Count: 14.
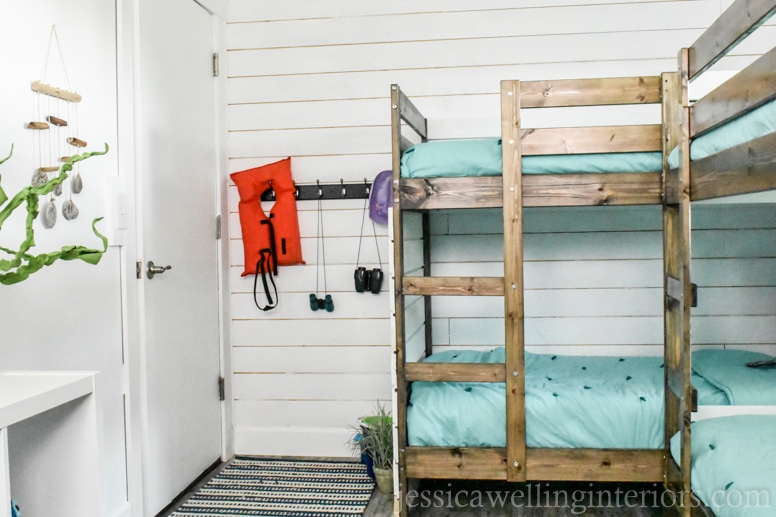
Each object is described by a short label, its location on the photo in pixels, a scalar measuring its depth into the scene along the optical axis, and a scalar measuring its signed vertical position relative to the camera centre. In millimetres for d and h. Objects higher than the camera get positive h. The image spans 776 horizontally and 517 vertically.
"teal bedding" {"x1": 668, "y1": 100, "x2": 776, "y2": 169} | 1553 +304
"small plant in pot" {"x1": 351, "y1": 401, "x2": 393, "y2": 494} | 2885 -830
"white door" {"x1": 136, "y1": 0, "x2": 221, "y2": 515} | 2674 +73
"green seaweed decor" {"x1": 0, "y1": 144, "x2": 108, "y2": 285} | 1499 +20
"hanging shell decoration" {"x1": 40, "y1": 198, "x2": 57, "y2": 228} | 2062 +144
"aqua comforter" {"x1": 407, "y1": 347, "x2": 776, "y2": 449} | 2398 -567
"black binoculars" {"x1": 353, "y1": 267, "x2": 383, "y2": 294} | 3307 -112
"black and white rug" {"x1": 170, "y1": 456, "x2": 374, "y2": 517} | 2695 -1003
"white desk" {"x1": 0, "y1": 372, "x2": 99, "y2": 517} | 1502 -389
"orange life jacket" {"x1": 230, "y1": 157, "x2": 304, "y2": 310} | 3307 +195
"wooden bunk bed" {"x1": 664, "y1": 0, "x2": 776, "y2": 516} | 1563 +228
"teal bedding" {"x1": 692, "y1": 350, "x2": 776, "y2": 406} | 2404 -483
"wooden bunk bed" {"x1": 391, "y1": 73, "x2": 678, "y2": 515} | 2316 +162
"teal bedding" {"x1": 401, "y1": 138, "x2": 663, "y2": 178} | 2340 +322
